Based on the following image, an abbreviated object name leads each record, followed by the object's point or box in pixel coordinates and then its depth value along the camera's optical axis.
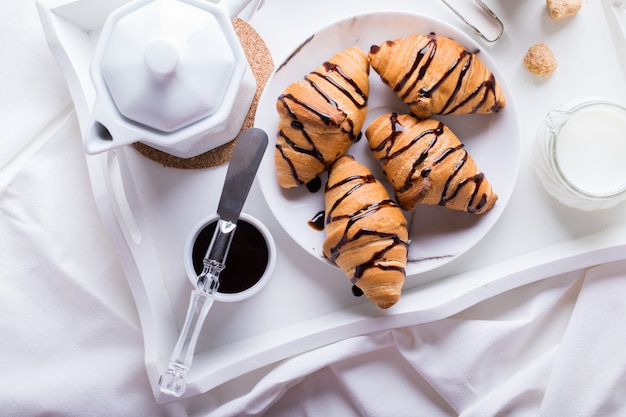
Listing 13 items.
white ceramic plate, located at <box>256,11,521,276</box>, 1.16
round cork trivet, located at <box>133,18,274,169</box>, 1.20
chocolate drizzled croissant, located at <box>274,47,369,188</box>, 1.09
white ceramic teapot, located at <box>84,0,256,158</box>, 0.95
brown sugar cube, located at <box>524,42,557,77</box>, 1.21
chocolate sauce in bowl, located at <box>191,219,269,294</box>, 1.14
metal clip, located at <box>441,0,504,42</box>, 1.21
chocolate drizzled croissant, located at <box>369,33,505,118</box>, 1.11
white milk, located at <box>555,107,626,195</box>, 1.18
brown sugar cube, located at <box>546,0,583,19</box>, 1.21
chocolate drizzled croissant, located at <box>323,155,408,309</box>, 1.09
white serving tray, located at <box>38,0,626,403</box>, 1.16
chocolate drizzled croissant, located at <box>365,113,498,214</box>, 1.11
